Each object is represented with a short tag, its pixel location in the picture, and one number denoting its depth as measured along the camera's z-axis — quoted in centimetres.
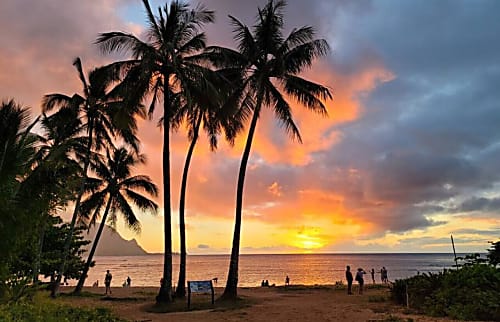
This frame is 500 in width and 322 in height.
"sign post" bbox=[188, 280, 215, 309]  1794
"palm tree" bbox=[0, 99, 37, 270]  862
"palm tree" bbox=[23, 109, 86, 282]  916
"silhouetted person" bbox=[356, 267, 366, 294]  2483
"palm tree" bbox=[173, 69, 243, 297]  1923
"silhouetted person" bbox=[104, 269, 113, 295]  3174
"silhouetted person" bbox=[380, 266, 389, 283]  3450
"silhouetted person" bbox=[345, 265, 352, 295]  2405
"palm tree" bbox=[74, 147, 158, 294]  2914
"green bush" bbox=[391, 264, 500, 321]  1416
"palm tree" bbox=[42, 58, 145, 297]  2372
